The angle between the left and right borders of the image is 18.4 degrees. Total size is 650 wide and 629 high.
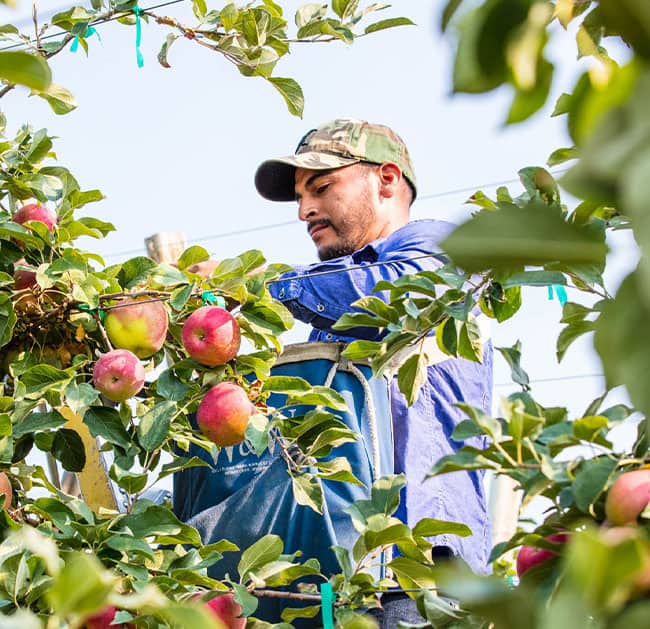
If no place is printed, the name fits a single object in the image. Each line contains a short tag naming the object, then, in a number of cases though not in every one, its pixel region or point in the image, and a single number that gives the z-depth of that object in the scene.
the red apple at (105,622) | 2.53
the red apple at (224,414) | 2.72
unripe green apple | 2.81
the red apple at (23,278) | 2.86
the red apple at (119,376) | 2.72
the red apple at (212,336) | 2.74
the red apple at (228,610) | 2.58
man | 3.07
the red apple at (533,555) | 2.15
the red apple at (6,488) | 2.71
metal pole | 3.88
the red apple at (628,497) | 2.05
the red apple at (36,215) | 2.88
